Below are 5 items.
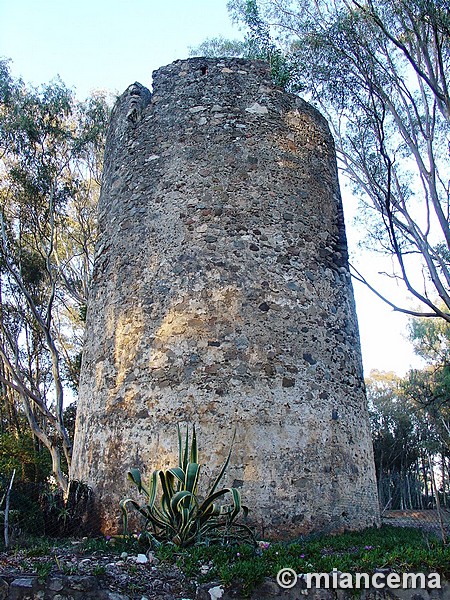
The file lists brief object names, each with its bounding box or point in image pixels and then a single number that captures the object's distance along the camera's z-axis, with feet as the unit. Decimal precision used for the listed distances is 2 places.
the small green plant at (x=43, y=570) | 11.36
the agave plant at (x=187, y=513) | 15.55
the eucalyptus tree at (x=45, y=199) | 49.93
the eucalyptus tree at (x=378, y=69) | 29.43
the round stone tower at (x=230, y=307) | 19.86
